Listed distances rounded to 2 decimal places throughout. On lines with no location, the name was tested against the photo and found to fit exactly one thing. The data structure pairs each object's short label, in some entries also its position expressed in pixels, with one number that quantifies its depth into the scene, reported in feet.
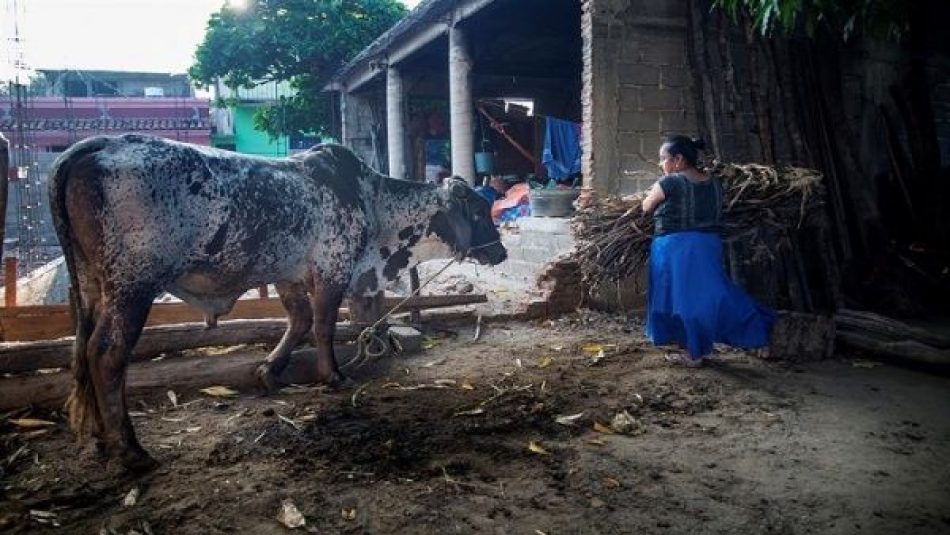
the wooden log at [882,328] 17.59
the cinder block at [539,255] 27.35
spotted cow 11.40
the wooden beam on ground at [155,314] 18.30
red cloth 42.63
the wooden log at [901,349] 16.81
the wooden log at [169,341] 14.20
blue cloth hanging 45.62
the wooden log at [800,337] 18.08
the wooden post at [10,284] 23.70
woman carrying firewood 16.92
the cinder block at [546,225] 26.37
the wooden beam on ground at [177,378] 13.61
